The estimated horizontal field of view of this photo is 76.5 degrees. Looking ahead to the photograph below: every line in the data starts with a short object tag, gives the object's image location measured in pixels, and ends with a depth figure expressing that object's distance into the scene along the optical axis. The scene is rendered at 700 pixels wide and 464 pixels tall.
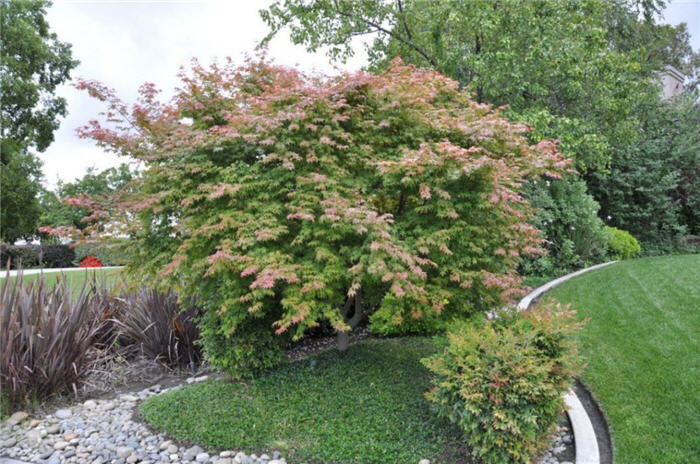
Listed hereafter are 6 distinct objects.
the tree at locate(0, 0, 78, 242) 14.90
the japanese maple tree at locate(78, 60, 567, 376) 3.42
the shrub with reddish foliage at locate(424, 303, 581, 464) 2.89
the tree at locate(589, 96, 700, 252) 14.22
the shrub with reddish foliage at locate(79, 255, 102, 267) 9.69
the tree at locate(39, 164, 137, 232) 18.98
